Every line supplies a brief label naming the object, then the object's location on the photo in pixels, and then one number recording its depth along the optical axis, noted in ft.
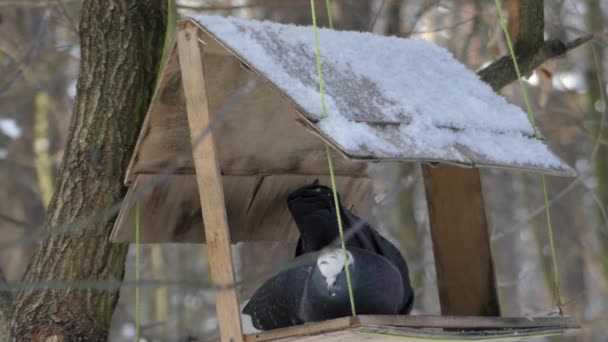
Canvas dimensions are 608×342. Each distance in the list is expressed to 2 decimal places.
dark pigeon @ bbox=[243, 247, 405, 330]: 15.30
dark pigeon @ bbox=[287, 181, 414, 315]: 19.15
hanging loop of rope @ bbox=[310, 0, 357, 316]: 14.44
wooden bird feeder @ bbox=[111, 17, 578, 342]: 14.90
